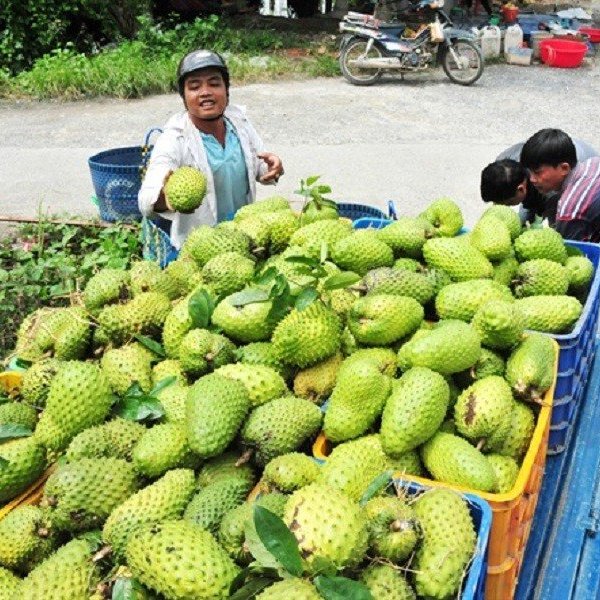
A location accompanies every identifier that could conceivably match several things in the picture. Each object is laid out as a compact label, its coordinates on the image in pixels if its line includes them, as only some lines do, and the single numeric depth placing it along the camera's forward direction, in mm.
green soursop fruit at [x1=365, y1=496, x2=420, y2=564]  1503
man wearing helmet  3674
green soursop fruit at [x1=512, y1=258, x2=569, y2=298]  2408
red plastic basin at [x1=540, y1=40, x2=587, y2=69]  12266
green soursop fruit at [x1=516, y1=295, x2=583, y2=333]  2256
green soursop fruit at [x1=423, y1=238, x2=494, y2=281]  2385
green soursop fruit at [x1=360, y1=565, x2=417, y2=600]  1419
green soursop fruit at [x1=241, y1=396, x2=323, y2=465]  1824
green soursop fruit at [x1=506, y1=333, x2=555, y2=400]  1926
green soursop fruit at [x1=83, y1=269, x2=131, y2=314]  2416
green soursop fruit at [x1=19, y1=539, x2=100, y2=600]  1501
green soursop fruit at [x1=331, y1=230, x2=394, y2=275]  2428
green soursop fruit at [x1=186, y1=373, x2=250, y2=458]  1792
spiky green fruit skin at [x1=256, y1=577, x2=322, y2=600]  1300
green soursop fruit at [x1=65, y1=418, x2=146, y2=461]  1830
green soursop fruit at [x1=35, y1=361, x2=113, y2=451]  1947
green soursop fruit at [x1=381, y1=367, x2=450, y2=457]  1793
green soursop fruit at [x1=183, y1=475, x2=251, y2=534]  1637
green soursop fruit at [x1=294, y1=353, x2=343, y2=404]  2076
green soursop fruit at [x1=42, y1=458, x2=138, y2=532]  1697
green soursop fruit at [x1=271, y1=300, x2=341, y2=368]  2082
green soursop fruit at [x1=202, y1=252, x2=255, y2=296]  2379
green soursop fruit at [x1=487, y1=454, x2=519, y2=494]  1773
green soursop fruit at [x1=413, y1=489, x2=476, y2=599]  1475
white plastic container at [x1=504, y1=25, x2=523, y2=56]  12758
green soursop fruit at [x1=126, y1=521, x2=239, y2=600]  1440
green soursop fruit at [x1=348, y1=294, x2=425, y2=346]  2105
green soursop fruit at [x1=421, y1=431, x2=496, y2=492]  1708
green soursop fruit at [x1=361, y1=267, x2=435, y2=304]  2273
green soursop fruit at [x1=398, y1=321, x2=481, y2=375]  1942
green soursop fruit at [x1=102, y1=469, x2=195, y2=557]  1608
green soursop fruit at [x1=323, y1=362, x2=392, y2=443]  1888
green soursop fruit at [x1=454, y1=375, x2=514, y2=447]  1843
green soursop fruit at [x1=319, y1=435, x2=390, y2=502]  1686
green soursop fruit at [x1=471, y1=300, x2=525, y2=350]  2011
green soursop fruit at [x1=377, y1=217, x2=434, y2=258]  2533
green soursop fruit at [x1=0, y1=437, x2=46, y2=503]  1858
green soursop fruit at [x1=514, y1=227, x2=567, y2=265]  2545
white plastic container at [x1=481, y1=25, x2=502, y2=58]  12719
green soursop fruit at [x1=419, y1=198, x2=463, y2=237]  2681
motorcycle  11078
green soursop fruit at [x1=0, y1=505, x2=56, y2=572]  1694
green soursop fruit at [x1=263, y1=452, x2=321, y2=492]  1678
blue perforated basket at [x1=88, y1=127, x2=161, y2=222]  4996
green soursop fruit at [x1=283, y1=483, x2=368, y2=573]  1411
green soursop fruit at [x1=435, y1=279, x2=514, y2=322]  2209
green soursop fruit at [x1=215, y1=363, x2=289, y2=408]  1974
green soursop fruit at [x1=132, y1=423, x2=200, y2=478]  1809
